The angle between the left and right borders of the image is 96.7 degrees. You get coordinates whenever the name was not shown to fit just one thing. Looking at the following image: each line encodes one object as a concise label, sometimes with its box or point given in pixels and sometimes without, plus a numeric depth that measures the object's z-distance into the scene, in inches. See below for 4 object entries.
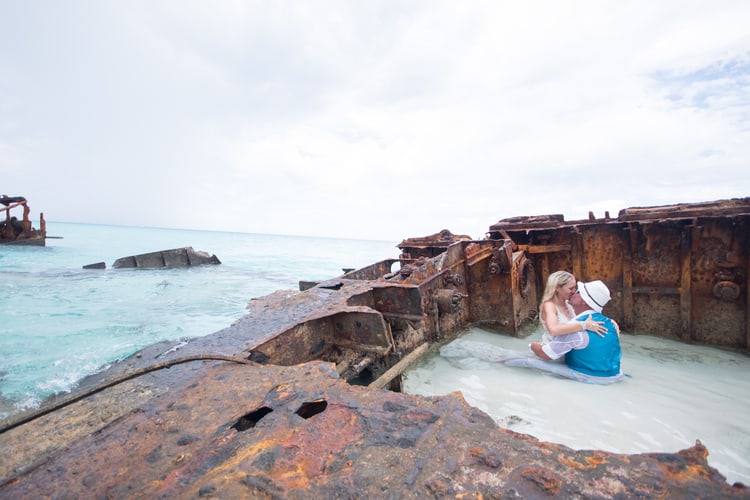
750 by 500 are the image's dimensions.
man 143.0
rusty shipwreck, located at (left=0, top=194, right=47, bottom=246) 1016.2
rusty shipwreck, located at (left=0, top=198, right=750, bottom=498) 47.1
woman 146.6
